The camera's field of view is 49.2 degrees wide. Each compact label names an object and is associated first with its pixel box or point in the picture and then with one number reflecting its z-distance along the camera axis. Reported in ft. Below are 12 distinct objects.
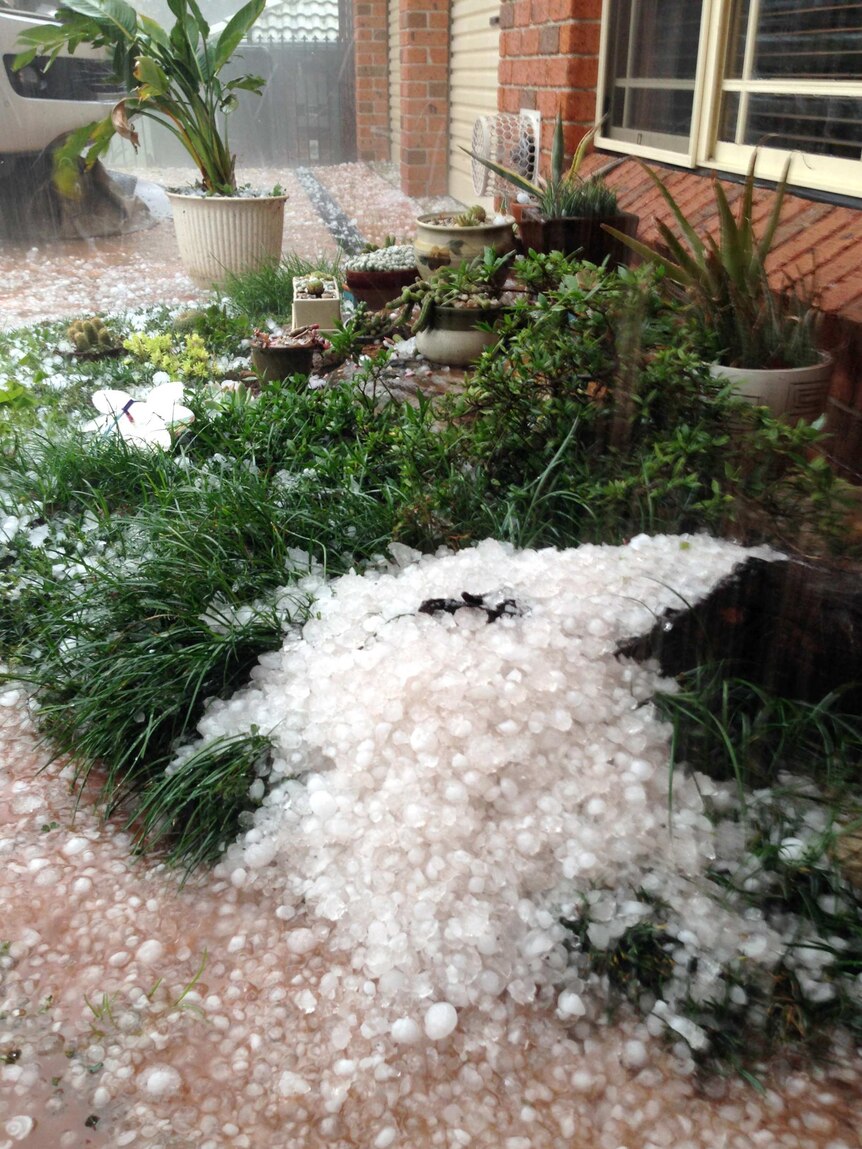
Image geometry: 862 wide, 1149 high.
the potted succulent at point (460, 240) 12.97
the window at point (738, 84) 8.86
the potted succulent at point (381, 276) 13.84
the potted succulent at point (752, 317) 7.78
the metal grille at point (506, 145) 15.78
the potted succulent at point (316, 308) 13.44
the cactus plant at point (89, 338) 14.44
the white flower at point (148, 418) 10.40
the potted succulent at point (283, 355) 12.09
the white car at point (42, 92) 13.56
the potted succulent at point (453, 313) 11.35
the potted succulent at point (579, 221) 11.93
